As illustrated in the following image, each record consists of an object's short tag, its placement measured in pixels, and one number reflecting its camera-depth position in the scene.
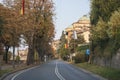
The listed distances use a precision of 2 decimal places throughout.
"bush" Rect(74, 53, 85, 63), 88.41
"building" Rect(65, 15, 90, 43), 161.93
